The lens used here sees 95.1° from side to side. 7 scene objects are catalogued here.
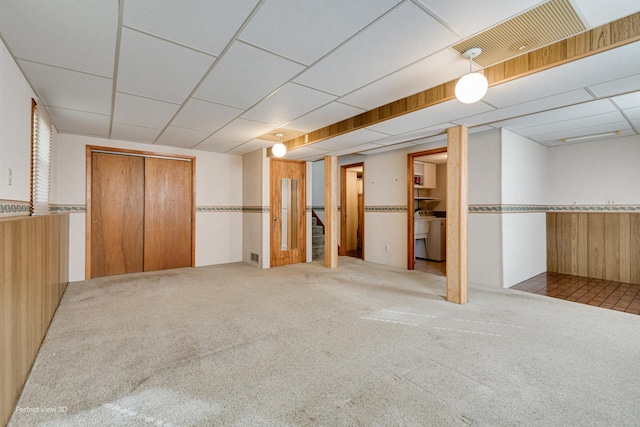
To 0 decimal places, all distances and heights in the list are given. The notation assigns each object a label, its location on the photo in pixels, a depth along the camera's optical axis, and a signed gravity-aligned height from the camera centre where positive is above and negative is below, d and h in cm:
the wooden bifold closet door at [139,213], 505 +4
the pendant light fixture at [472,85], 221 +99
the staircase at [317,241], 718 -66
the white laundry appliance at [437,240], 661 -57
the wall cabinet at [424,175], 684 +97
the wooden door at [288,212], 604 +6
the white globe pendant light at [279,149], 477 +108
